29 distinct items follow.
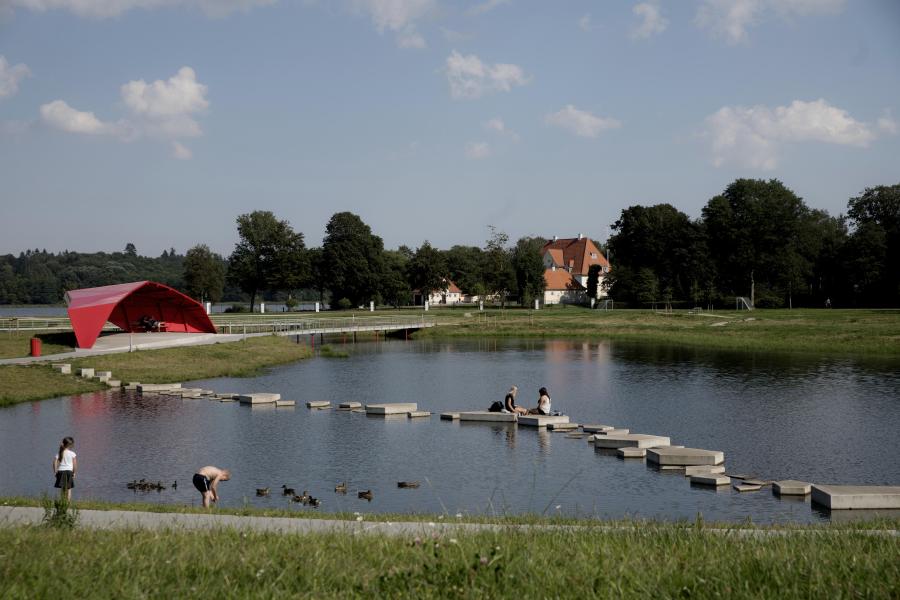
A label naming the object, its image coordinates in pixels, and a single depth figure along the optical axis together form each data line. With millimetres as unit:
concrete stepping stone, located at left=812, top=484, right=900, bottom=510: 17859
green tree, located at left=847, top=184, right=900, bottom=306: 94875
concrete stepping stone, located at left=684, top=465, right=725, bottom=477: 21484
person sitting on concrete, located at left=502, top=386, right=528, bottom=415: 30719
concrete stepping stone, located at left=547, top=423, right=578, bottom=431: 29172
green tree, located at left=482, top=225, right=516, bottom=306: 108438
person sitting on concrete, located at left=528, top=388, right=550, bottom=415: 30234
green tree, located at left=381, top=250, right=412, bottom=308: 118375
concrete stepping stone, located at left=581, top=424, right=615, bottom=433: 28156
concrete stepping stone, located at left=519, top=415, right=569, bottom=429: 29531
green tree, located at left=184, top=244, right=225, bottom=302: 118938
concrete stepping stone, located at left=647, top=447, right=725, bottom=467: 22766
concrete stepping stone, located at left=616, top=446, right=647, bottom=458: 24359
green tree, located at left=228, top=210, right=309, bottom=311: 114375
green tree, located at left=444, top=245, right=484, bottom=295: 138000
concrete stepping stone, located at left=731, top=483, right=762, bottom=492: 20048
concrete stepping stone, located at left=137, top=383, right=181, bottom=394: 37250
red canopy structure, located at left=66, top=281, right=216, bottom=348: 45562
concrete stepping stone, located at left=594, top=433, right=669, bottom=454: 25250
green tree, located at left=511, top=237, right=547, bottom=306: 114575
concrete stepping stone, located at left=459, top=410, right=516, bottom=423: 30384
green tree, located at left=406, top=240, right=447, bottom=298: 126688
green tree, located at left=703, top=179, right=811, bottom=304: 101250
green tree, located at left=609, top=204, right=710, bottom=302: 105625
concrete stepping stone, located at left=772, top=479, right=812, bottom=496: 19406
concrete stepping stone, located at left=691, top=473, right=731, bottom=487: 20648
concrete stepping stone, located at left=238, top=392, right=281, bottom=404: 34375
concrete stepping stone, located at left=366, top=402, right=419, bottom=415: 32219
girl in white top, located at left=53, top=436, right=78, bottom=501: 16719
